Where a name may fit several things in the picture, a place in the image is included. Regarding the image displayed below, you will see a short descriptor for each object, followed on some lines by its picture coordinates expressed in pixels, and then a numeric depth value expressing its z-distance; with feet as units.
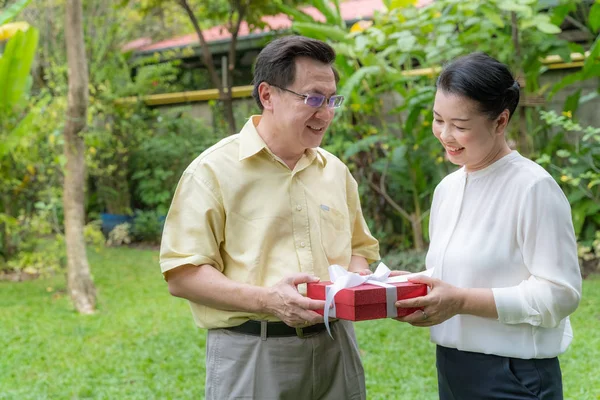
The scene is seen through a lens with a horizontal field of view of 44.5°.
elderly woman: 6.33
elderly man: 7.06
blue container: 37.52
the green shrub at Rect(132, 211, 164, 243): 36.04
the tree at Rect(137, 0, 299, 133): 31.24
